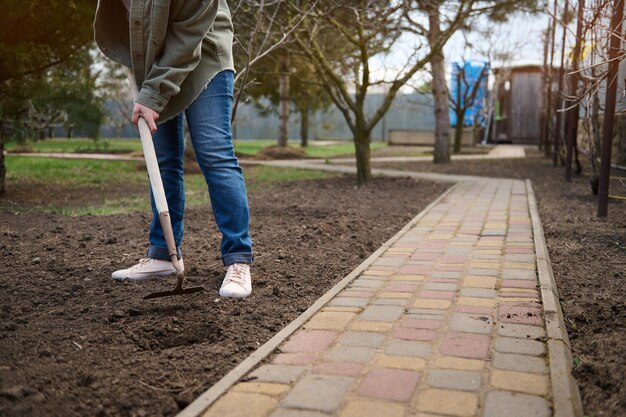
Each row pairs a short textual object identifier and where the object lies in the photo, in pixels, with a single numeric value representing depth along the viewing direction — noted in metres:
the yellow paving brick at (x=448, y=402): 1.83
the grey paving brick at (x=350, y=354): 2.25
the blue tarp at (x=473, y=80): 17.96
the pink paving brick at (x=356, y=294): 3.08
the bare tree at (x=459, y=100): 17.75
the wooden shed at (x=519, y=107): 25.11
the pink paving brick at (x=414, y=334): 2.47
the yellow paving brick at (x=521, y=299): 2.94
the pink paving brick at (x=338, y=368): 2.12
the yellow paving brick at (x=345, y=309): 2.83
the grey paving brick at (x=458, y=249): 4.19
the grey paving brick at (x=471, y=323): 2.56
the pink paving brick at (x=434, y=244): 4.37
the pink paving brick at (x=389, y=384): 1.94
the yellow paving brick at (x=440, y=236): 4.67
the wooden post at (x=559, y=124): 9.76
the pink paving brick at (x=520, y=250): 4.10
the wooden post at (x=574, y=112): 7.21
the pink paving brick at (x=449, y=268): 3.63
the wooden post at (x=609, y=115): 5.26
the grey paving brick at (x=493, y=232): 4.78
